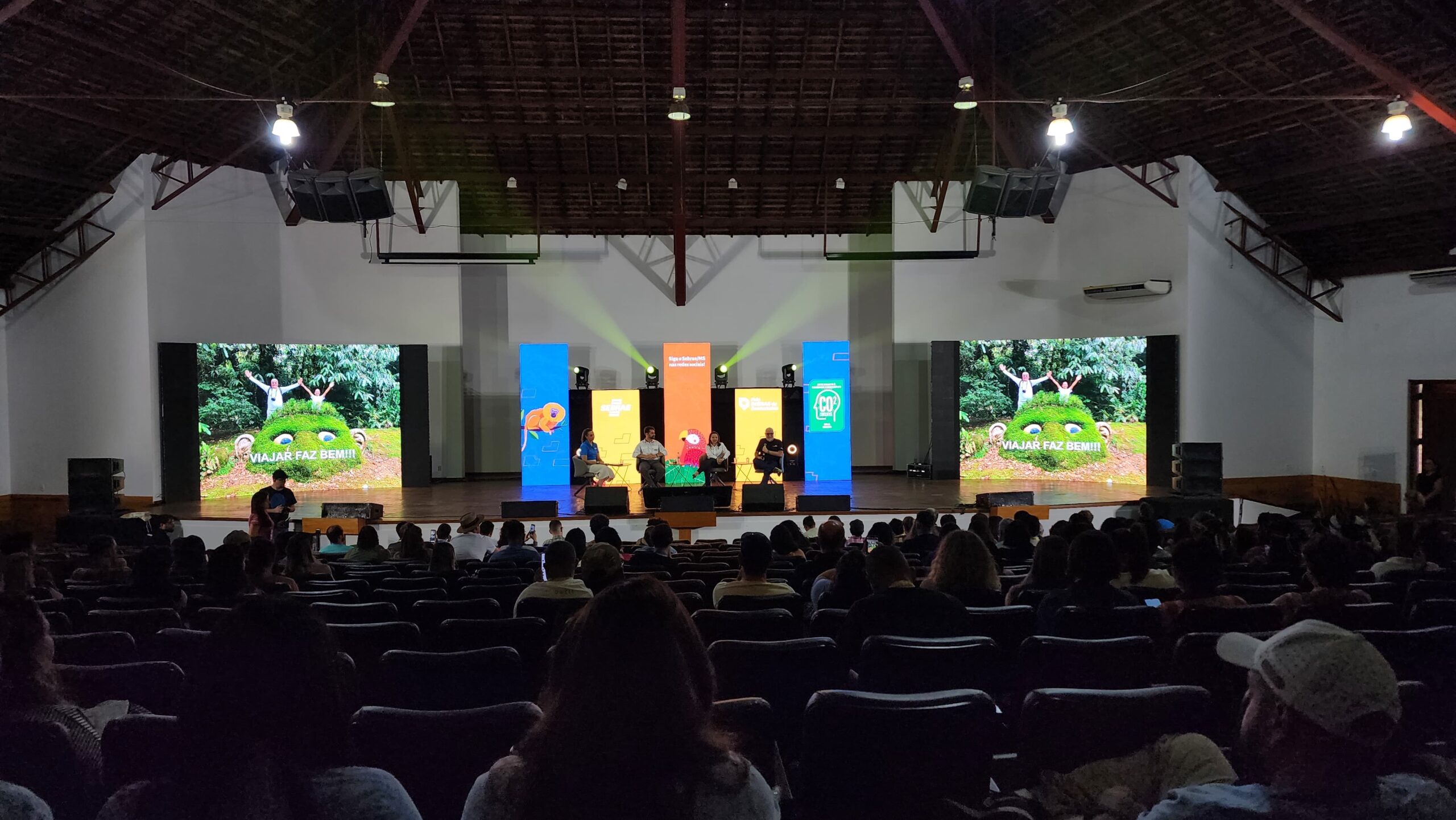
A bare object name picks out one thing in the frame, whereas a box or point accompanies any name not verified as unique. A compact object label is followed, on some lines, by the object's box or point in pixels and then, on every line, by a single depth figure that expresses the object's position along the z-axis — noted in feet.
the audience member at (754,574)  13.87
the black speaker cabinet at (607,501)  39.78
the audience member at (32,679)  7.20
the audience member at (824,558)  18.70
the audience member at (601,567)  15.14
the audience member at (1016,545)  22.81
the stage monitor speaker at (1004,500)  40.83
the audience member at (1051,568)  14.79
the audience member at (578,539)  23.65
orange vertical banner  51.60
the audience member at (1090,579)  11.66
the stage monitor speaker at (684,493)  41.45
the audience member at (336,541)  28.43
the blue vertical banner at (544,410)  51.93
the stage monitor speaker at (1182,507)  40.65
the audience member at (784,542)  24.02
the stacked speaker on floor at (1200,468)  41.88
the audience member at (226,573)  14.56
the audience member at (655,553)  20.49
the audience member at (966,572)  13.87
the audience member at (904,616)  11.05
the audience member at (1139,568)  14.83
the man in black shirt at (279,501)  31.83
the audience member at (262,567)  15.60
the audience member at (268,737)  4.46
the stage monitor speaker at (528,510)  38.06
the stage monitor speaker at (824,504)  39.22
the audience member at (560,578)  13.60
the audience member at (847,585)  14.34
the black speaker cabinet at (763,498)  40.29
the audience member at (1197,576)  11.56
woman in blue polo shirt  47.39
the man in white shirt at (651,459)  44.88
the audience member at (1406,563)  16.85
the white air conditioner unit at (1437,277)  43.75
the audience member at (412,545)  24.34
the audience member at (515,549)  21.36
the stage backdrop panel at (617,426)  53.98
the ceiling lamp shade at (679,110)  34.04
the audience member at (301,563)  18.88
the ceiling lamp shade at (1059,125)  30.32
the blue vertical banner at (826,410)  52.54
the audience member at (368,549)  24.31
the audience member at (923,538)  23.15
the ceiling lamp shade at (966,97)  32.89
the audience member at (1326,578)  11.43
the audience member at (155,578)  15.29
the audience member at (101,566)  19.45
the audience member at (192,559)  19.40
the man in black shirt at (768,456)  47.09
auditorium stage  41.29
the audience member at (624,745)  4.23
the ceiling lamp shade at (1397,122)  28.27
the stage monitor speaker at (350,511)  38.04
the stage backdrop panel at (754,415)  54.34
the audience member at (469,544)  24.71
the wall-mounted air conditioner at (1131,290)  47.93
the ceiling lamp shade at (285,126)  29.81
